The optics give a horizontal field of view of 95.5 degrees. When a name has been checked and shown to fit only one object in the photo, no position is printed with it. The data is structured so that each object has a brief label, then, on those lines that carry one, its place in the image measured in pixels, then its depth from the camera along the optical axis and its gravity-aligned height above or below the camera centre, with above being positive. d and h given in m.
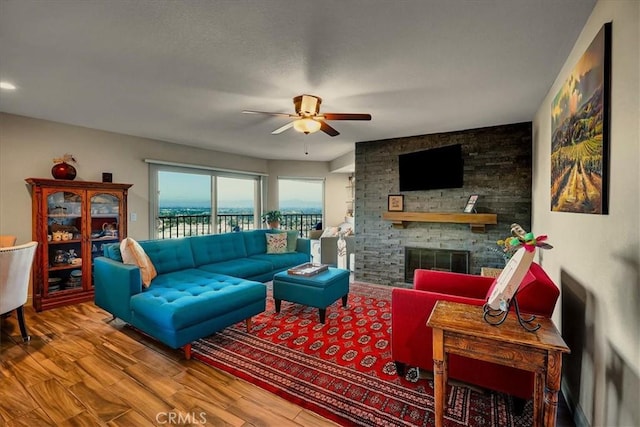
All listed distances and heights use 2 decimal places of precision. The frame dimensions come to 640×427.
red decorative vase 3.60 +0.47
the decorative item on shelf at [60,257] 3.66 -0.62
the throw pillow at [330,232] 6.19 -0.48
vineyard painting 1.41 +0.45
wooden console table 1.29 -0.65
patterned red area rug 1.78 -1.23
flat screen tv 4.06 +0.60
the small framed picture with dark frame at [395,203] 4.52 +0.11
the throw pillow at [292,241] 5.07 -0.55
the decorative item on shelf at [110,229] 4.07 -0.28
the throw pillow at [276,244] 4.95 -0.59
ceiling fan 2.66 +0.88
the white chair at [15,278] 2.38 -0.59
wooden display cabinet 3.44 -0.29
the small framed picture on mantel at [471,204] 3.90 +0.08
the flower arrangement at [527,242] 1.41 -0.16
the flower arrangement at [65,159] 3.61 +0.64
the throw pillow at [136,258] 2.89 -0.49
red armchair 1.61 -0.79
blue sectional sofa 2.31 -0.77
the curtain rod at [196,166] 4.66 +0.78
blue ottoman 3.04 -0.86
